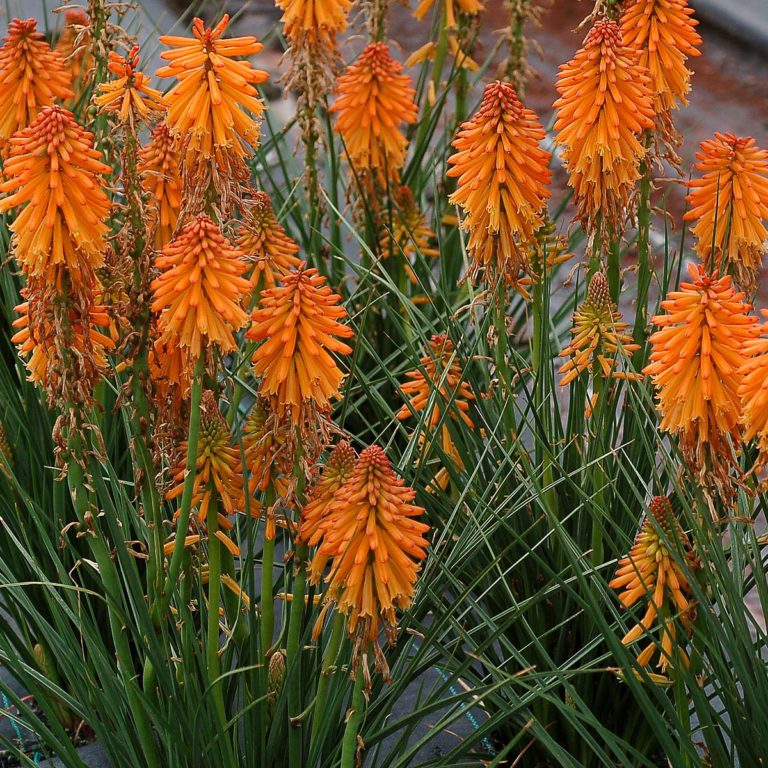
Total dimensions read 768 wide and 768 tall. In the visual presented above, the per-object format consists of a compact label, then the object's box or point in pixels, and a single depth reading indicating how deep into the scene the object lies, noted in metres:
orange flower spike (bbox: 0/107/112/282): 4.22
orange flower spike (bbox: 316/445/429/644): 4.08
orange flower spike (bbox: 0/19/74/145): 5.66
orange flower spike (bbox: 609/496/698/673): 4.62
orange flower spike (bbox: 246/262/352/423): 4.30
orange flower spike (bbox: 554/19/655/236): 5.30
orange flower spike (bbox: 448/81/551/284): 5.26
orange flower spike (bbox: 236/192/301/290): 5.36
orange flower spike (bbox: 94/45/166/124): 4.69
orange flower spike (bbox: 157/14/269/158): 4.55
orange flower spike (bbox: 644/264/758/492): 4.36
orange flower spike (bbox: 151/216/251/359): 4.18
